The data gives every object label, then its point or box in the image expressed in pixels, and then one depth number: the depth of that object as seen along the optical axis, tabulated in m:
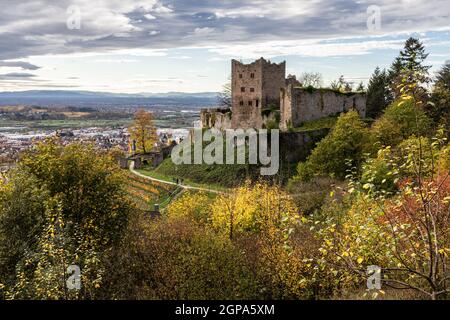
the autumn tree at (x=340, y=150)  38.88
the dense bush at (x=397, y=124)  38.22
